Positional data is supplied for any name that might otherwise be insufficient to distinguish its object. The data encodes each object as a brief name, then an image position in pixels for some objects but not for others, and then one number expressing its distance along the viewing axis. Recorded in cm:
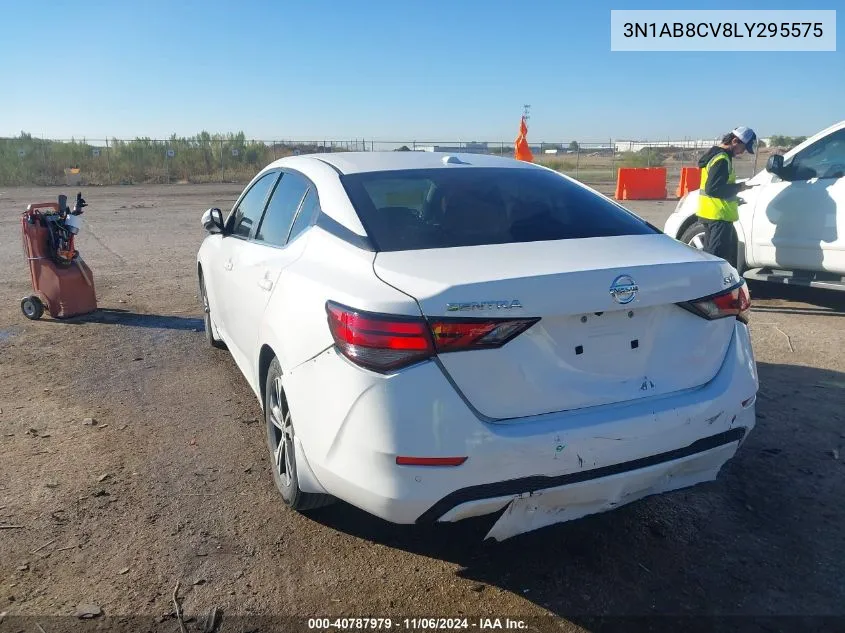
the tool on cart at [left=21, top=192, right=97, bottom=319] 732
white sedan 256
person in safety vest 718
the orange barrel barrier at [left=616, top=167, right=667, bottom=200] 2166
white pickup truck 693
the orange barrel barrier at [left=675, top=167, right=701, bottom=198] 2040
